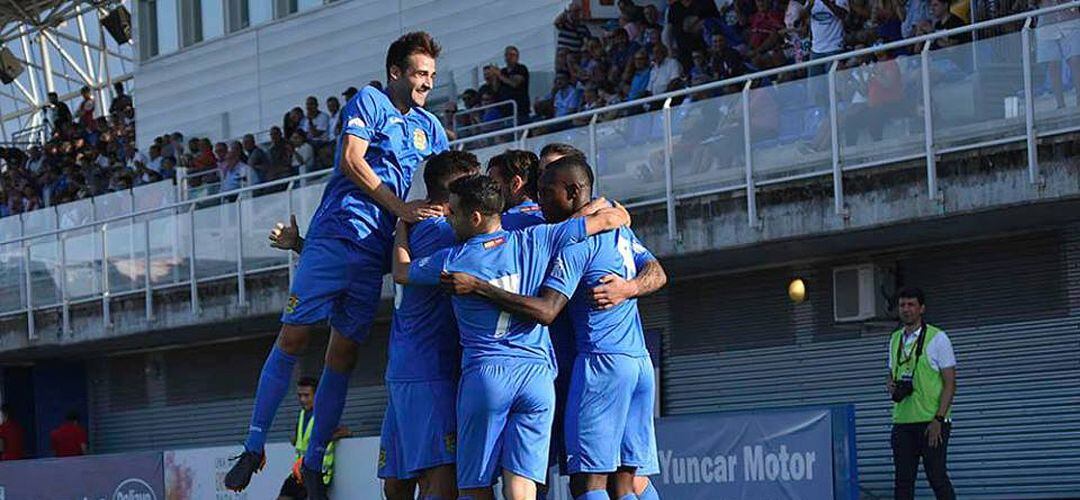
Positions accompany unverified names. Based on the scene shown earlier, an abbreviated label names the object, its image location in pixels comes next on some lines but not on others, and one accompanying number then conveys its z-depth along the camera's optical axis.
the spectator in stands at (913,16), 18.33
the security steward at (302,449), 16.33
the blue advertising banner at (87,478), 18.78
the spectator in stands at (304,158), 25.12
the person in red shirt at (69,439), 29.39
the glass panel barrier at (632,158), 19.77
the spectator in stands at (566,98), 22.58
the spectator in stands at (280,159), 25.44
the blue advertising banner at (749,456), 14.74
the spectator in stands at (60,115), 37.32
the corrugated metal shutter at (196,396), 27.12
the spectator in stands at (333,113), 25.73
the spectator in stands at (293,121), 27.05
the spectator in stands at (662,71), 20.86
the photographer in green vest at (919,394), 15.12
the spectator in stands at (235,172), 25.55
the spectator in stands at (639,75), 21.39
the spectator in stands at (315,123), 26.19
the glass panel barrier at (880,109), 17.48
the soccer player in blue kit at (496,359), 8.80
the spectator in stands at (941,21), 17.84
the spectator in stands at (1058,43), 16.16
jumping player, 9.66
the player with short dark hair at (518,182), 9.35
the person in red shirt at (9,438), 28.61
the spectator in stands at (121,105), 37.88
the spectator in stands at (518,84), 23.95
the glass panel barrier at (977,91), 16.67
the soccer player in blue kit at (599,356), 8.98
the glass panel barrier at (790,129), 18.22
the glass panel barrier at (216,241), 24.66
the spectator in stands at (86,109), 36.85
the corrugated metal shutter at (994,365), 18.84
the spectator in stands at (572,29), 26.75
